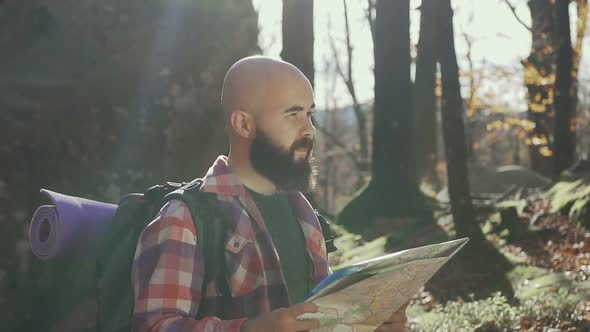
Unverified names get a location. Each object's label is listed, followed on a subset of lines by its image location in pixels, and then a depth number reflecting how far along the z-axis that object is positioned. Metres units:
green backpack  2.15
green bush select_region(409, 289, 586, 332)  6.00
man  2.03
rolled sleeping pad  2.27
